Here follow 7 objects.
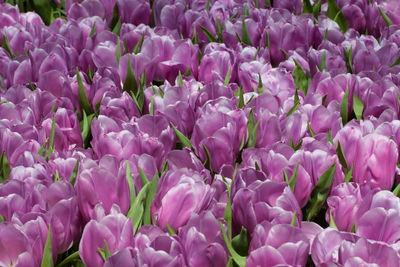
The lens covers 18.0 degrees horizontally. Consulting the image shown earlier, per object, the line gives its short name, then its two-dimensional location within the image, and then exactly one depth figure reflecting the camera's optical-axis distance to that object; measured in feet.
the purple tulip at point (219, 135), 4.40
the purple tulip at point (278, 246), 3.73
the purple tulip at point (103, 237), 3.84
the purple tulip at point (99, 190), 4.06
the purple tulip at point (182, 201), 4.02
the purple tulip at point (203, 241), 3.78
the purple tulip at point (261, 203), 3.94
